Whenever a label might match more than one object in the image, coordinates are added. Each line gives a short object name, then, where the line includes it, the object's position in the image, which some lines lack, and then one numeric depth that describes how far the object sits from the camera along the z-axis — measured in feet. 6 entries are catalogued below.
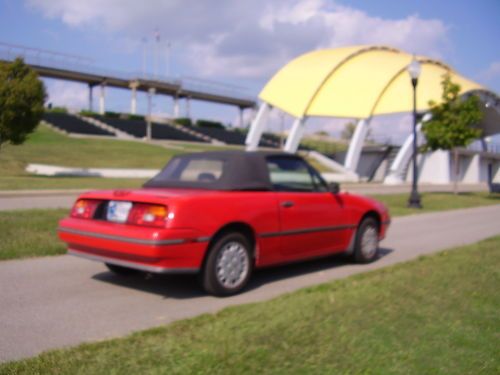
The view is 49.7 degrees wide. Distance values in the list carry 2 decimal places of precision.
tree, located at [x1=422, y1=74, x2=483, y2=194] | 80.02
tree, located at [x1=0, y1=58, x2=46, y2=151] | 91.56
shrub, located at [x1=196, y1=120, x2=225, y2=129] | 277.03
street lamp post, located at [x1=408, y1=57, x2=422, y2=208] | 60.85
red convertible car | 17.56
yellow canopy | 164.86
